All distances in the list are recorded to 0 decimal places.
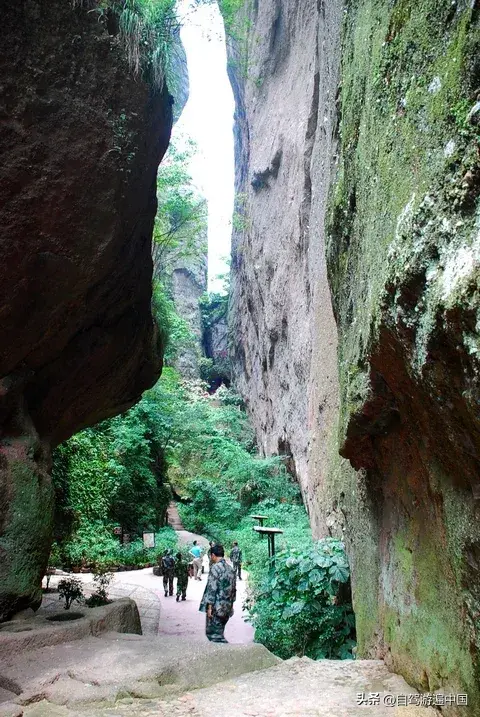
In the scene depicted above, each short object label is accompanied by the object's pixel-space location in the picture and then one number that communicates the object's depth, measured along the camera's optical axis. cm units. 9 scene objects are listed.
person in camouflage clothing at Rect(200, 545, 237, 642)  589
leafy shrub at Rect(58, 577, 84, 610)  762
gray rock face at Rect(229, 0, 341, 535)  835
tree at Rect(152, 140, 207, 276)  1397
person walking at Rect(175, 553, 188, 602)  1145
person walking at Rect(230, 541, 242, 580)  1242
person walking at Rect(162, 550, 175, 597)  1198
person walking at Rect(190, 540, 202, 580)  1442
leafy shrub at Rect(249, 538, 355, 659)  615
